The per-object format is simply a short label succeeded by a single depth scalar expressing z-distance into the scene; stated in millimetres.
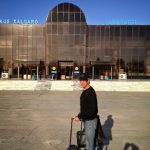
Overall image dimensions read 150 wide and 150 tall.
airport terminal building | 28398
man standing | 3426
